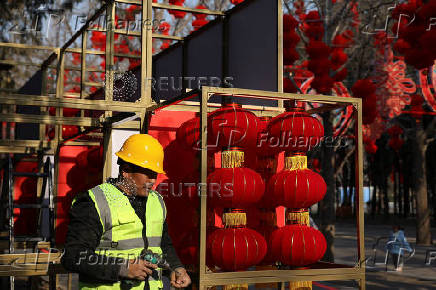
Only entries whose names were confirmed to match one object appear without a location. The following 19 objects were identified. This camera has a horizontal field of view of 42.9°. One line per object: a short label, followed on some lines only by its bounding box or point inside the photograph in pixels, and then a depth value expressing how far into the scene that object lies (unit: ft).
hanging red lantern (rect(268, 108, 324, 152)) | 20.88
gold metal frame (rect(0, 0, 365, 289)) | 18.53
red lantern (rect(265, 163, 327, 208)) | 20.21
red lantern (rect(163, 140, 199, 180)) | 23.95
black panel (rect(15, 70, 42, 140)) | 45.37
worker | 12.26
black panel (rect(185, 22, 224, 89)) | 31.60
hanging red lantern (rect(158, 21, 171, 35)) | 52.18
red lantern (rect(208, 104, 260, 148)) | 20.48
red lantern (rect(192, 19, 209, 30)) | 43.86
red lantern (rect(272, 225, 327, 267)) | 20.11
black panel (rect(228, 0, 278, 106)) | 26.02
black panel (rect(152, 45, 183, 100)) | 38.75
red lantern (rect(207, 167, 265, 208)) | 19.58
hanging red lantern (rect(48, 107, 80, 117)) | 50.69
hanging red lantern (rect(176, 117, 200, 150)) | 21.60
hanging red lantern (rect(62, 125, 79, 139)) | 47.21
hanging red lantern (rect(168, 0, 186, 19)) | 44.71
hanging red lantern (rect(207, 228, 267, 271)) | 19.27
